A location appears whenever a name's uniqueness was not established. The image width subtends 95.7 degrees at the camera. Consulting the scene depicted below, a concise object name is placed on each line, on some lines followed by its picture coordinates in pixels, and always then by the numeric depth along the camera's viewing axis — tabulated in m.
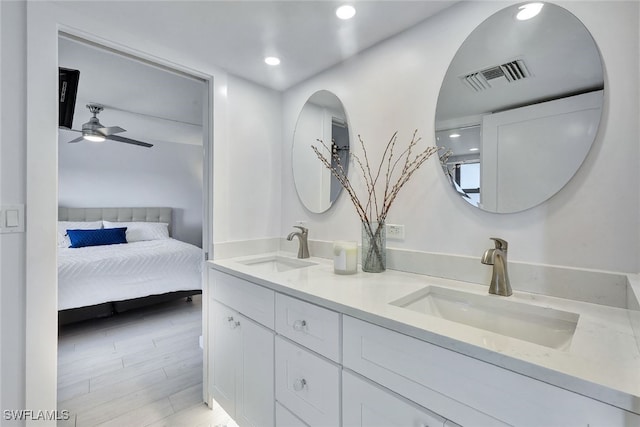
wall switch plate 1.23
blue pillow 3.93
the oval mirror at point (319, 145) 1.88
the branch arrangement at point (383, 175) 1.52
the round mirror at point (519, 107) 1.06
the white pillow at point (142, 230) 4.58
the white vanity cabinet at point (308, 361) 1.07
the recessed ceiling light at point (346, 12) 1.36
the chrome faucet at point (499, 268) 1.11
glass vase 1.52
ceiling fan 3.16
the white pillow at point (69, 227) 4.02
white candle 1.48
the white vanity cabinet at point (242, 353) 1.38
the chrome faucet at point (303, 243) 1.94
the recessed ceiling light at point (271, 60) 1.80
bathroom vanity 0.63
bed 2.90
